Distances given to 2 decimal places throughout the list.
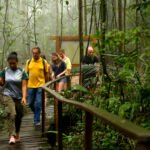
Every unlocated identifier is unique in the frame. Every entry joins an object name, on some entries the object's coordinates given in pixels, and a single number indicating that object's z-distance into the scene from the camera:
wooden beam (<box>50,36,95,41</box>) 16.41
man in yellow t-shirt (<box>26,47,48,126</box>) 9.13
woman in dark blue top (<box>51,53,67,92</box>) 11.89
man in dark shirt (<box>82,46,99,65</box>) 11.14
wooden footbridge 2.23
